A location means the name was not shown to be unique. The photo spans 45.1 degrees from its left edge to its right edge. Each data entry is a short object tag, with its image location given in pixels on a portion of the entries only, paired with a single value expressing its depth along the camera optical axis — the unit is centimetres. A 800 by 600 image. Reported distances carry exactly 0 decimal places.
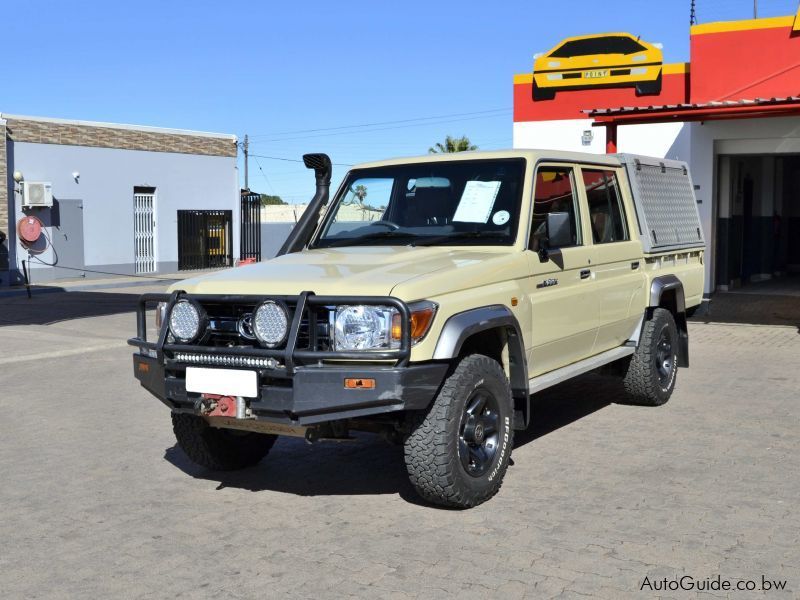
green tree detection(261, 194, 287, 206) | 10660
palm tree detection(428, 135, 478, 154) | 5525
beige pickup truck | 492
